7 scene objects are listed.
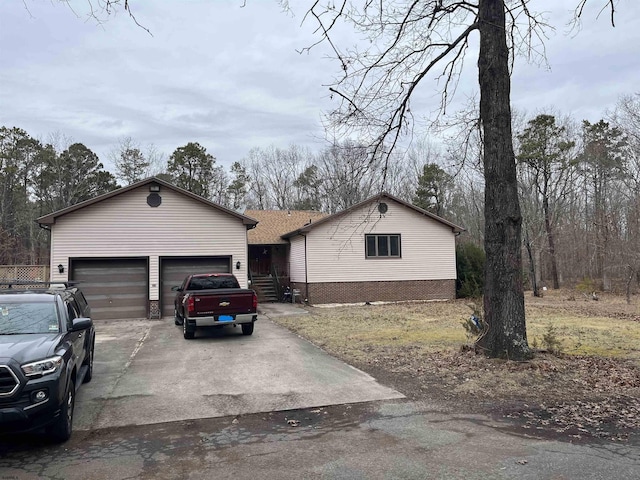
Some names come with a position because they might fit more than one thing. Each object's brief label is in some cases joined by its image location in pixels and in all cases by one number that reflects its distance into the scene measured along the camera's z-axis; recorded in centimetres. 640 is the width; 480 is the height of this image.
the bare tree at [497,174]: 859
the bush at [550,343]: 885
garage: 1792
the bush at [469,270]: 2525
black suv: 457
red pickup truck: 1204
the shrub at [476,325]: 915
